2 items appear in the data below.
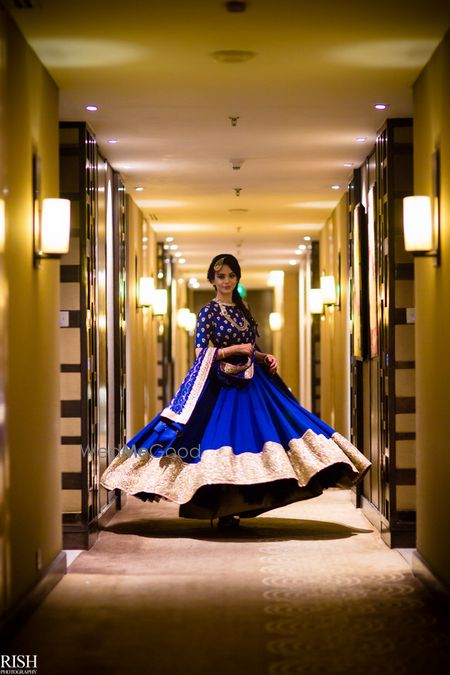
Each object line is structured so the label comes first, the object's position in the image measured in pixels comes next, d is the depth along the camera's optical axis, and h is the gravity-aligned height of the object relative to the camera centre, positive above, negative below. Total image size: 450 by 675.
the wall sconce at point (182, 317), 20.27 +0.11
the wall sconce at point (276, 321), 21.63 +0.03
